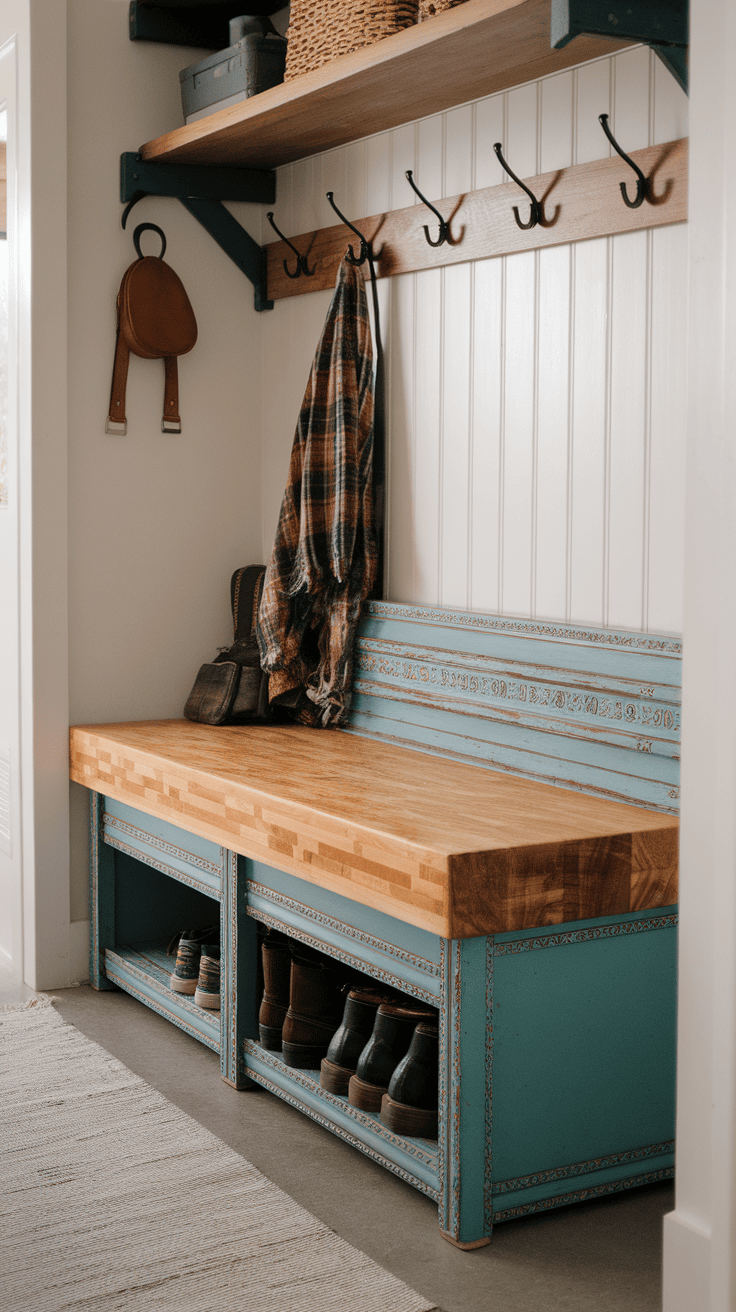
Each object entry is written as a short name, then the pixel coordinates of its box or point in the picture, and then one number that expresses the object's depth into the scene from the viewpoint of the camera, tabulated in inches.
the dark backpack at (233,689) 134.9
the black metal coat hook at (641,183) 95.8
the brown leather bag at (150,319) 137.3
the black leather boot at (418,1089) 90.7
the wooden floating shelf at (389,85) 95.5
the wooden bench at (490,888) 84.5
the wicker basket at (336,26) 108.0
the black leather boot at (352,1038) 99.2
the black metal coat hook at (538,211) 105.7
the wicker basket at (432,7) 99.9
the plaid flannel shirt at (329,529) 125.5
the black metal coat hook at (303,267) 137.3
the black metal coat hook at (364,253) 126.7
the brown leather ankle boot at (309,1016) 104.5
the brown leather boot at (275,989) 108.5
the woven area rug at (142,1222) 79.0
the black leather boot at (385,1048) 94.8
